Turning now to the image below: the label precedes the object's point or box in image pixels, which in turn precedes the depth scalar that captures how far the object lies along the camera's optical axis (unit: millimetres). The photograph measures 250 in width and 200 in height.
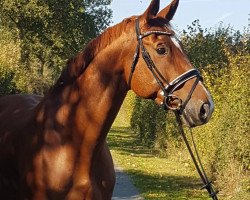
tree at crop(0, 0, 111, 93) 19804
